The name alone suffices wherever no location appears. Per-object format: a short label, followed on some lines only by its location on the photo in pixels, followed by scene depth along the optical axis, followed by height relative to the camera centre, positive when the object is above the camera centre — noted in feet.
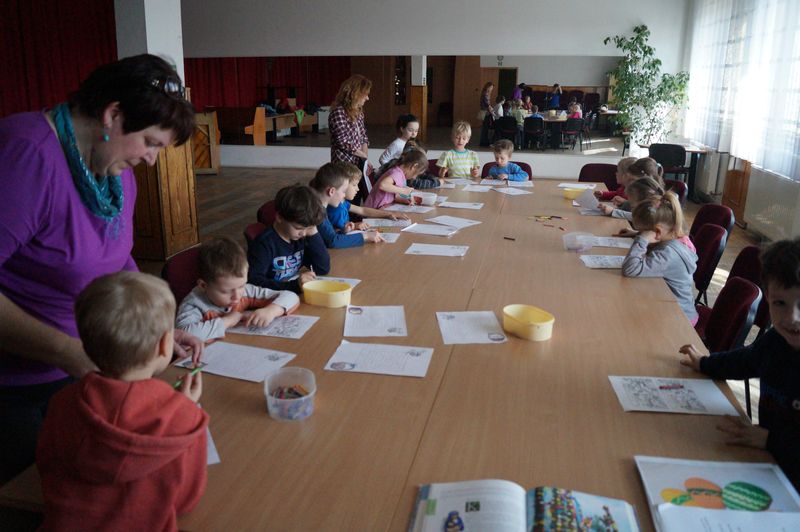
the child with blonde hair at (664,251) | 9.28 -2.00
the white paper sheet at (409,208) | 13.96 -2.14
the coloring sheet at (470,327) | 6.80 -2.39
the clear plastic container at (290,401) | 5.10 -2.31
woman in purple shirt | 4.54 -0.75
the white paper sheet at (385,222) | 12.58 -2.21
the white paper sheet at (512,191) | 16.60 -2.04
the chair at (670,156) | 27.27 -1.71
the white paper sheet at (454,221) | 12.63 -2.18
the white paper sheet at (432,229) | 11.90 -2.22
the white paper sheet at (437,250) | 10.41 -2.28
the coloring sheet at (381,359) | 6.02 -2.42
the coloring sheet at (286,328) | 6.89 -2.40
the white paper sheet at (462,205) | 14.56 -2.12
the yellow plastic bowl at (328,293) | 7.69 -2.21
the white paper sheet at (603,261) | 9.84 -2.29
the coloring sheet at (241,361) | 5.91 -2.43
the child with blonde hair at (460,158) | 19.23 -1.40
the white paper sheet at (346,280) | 8.76 -2.36
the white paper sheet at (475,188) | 16.98 -2.01
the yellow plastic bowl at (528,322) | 6.73 -2.22
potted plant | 30.86 +1.25
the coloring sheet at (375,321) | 6.97 -2.38
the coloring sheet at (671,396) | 5.36 -2.44
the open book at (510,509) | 3.81 -2.45
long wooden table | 4.16 -2.47
